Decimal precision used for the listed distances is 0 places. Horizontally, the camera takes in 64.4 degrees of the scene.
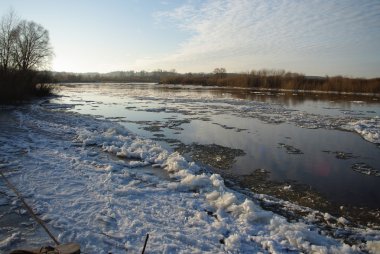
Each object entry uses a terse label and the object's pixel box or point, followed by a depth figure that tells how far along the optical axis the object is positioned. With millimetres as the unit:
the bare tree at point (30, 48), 36875
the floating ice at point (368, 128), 13791
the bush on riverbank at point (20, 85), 22873
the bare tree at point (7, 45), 33069
